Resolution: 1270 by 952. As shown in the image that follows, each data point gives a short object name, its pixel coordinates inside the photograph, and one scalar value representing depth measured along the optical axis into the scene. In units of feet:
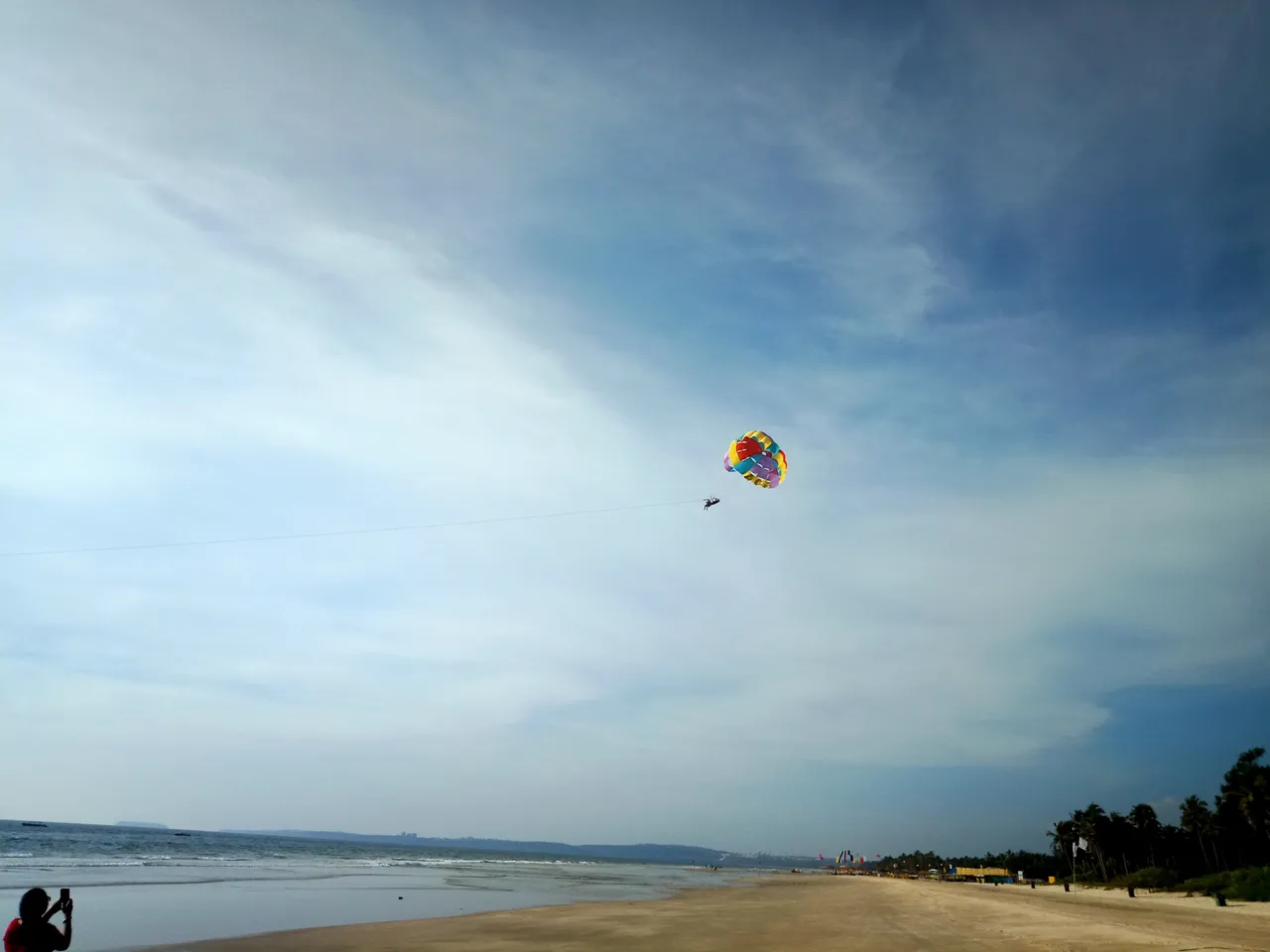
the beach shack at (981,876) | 275.39
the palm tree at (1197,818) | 205.21
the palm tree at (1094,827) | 249.02
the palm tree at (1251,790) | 156.56
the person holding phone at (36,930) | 20.86
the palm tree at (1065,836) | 281.15
